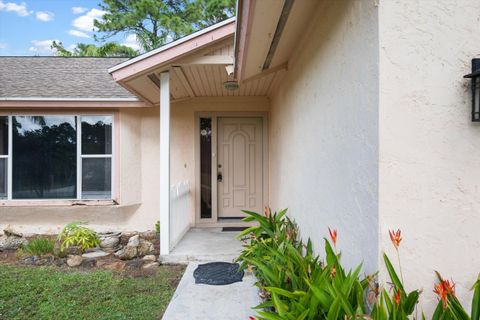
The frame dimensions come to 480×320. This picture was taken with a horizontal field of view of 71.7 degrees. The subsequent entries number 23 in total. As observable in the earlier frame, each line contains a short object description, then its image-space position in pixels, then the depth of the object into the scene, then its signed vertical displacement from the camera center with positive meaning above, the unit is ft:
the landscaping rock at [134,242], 19.27 -5.04
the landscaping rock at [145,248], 18.76 -5.23
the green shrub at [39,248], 18.94 -5.18
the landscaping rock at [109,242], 20.36 -5.26
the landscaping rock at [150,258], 17.59 -5.36
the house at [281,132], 5.67 +0.89
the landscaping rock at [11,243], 20.39 -5.30
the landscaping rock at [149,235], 22.56 -5.37
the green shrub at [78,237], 19.64 -4.84
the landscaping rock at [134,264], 16.82 -5.51
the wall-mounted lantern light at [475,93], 5.43 +1.06
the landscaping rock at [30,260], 17.87 -5.61
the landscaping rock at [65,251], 18.74 -5.37
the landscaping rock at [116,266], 16.79 -5.58
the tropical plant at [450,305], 5.00 -2.28
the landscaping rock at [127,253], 18.01 -5.24
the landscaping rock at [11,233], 22.18 -5.07
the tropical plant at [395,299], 5.00 -2.24
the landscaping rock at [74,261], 17.32 -5.46
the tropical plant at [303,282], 5.87 -2.94
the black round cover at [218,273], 13.76 -5.10
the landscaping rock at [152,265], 16.46 -5.39
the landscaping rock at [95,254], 18.80 -5.60
